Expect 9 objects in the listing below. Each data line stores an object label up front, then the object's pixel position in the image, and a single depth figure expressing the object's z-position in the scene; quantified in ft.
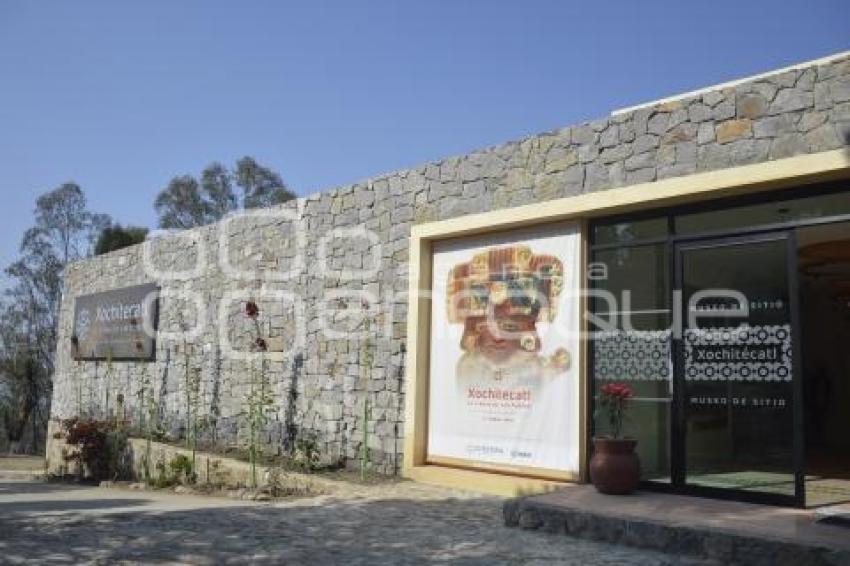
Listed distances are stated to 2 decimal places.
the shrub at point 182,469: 37.86
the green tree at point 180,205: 113.29
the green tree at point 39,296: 109.91
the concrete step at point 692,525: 16.56
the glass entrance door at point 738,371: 21.50
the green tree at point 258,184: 113.93
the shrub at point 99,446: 45.09
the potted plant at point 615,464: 22.61
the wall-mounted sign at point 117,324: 49.19
